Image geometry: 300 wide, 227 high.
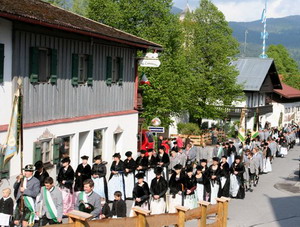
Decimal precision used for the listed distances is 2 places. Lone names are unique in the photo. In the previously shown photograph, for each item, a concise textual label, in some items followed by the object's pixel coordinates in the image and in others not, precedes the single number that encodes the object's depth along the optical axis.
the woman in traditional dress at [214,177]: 17.95
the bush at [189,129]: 41.78
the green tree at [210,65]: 42.69
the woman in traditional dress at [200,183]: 16.58
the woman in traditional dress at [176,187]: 15.77
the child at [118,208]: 13.05
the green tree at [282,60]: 94.06
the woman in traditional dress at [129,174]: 18.05
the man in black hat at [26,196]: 11.62
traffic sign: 24.92
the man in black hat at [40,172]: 14.17
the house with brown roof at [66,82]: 15.46
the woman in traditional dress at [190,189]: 15.73
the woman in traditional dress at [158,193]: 14.72
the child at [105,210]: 12.53
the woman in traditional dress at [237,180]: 19.84
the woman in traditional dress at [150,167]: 19.35
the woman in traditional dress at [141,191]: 14.02
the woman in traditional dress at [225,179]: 18.83
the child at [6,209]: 11.48
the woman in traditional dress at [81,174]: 16.02
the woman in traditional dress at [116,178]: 17.64
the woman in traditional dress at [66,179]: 14.34
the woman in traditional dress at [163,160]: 19.66
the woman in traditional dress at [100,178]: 16.59
